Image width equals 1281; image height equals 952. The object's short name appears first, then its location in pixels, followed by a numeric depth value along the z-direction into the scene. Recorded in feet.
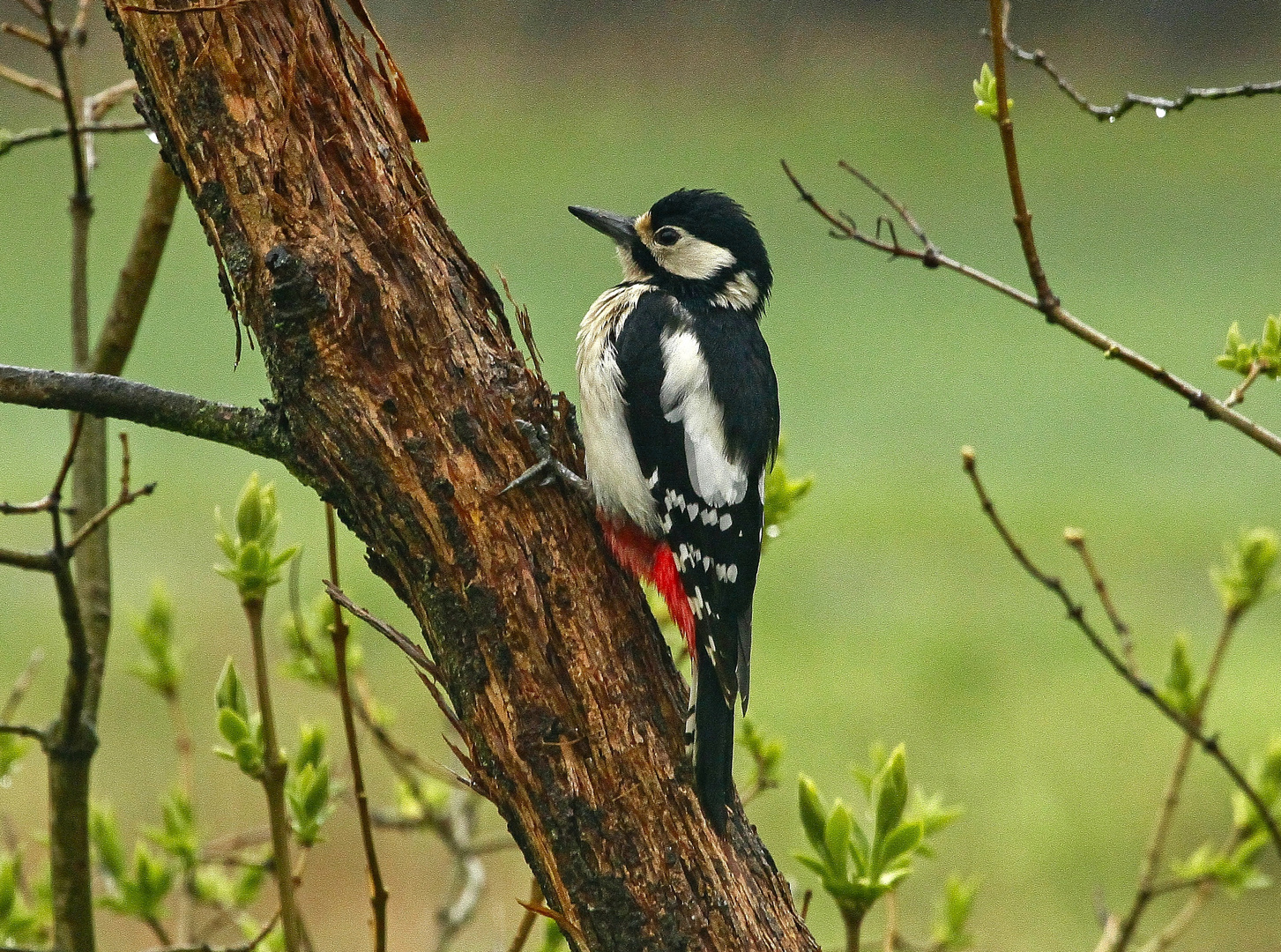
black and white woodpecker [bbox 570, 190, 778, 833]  24.86
